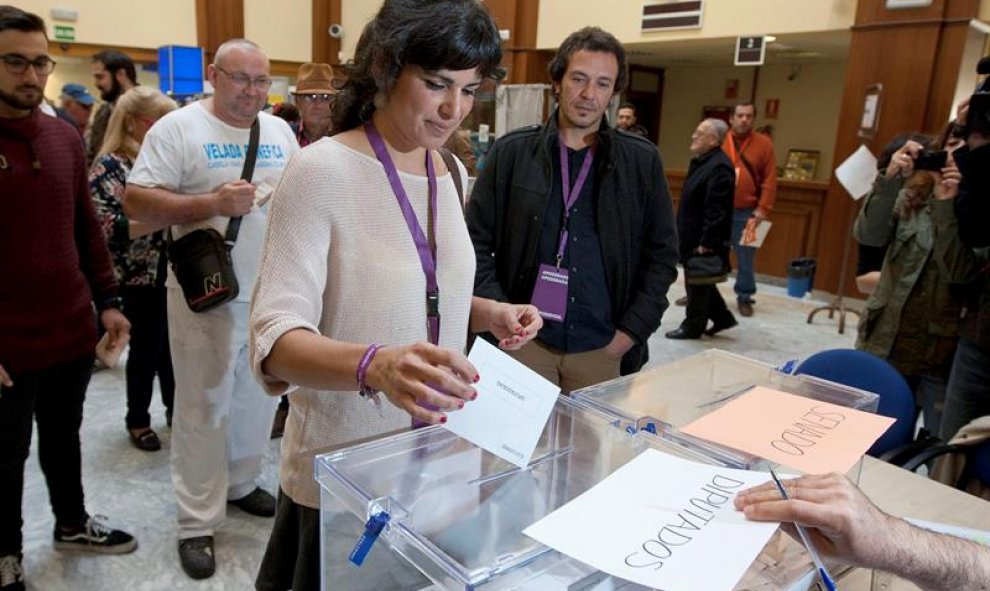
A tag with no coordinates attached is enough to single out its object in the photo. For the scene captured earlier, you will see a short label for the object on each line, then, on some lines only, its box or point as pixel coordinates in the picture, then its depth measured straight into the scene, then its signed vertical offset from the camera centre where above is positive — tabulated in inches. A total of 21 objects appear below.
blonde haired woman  108.7 -23.4
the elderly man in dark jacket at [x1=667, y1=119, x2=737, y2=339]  190.9 -21.5
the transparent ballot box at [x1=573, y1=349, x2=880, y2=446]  47.4 -18.8
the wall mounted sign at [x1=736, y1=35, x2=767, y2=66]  253.9 +32.3
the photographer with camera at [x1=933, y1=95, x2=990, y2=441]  76.9 -14.0
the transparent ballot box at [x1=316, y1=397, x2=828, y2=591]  28.4 -18.0
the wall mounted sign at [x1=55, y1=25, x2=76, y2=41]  339.3 +32.4
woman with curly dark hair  39.4 -8.0
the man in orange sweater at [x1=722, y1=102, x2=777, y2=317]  233.8 -13.2
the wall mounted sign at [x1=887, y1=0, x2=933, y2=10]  213.6 +44.3
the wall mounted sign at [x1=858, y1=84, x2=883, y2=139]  224.4 +11.2
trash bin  250.1 -46.9
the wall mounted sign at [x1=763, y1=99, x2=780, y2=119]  365.1 +16.6
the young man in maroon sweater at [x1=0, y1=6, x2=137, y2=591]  69.5 -19.8
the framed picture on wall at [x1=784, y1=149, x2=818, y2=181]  353.4 -10.8
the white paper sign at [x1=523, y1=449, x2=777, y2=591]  27.6 -16.8
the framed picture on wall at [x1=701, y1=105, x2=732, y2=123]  380.6 +14.2
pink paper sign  41.6 -18.3
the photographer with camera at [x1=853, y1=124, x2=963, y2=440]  99.6 -20.4
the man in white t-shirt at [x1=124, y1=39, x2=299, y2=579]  81.9 -12.6
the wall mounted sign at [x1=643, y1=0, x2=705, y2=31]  272.5 +47.5
